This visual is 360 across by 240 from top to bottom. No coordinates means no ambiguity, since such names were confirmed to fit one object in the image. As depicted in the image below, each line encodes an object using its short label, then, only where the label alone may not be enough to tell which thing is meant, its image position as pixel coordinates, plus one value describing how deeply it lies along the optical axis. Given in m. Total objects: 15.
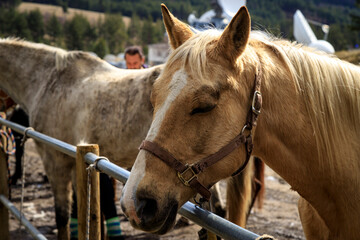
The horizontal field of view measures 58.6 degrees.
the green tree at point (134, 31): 108.81
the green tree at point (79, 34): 76.44
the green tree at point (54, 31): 72.12
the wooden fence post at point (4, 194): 3.42
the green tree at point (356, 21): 25.12
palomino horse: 1.33
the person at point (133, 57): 5.30
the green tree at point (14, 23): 64.88
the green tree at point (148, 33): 108.64
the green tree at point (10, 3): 91.53
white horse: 3.16
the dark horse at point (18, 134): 6.17
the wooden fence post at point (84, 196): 1.84
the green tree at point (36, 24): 73.33
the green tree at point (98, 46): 71.17
